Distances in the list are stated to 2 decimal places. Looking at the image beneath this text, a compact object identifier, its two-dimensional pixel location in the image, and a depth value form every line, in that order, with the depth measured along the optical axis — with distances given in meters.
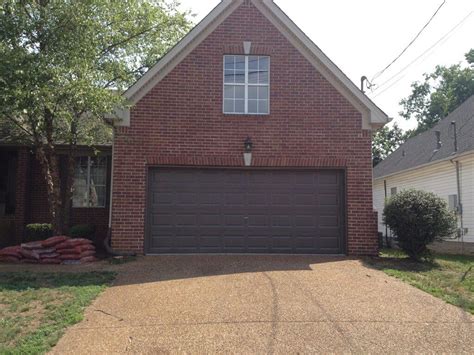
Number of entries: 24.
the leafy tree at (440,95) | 39.62
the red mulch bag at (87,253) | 11.05
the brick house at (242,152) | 12.23
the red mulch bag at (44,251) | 10.91
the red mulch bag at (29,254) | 10.88
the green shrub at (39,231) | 14.09
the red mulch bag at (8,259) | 10.99
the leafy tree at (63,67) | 9.91
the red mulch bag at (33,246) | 10.98
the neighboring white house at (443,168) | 15.72
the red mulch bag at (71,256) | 10.94
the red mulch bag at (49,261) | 10.82
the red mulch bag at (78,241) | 11.04
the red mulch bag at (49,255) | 10.87
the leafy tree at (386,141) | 48.59
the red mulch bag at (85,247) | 11.10
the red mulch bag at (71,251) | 10.97
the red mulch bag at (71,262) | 10.85
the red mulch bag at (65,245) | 10.92
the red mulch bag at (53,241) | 10.91
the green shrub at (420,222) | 11.45
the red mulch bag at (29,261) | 10.88
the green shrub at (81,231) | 13.57
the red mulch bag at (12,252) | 11.02
